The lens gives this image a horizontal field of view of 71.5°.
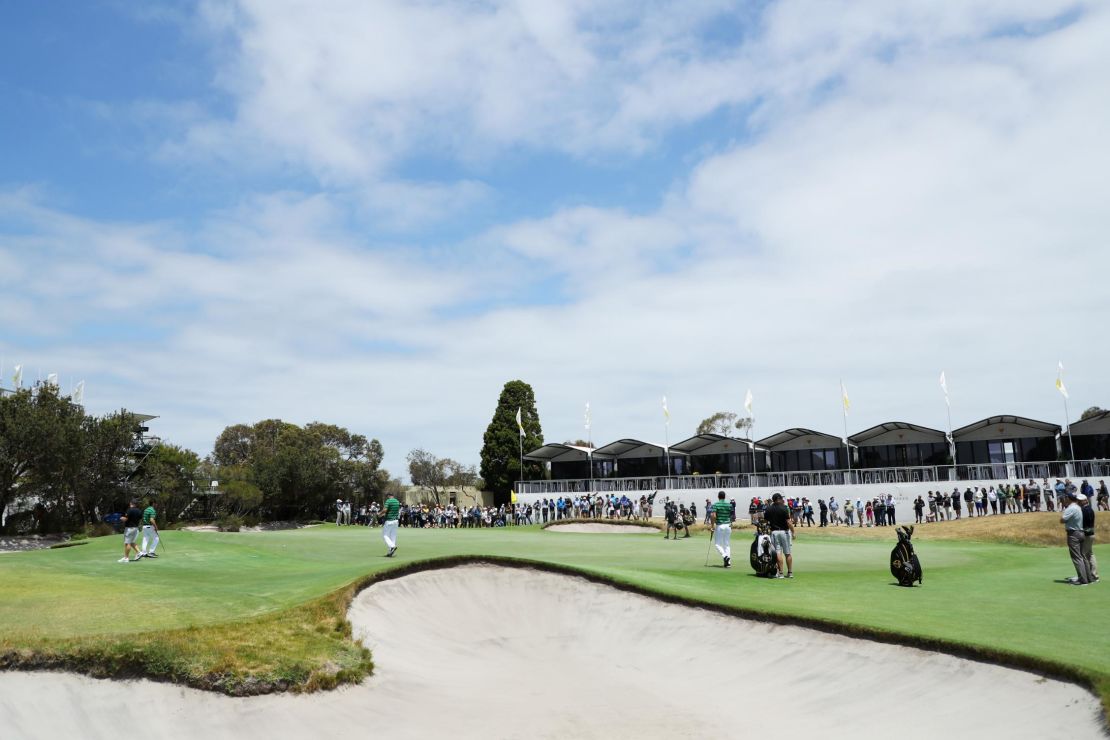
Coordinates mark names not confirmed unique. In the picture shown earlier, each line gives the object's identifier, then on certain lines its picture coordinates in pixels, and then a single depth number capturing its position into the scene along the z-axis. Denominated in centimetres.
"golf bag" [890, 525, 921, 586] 1830
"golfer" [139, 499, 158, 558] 2192
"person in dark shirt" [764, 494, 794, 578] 1848
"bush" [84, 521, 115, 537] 4642
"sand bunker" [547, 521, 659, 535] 4281
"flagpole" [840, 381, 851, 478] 6091
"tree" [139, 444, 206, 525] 5528
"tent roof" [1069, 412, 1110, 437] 5725
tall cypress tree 8119
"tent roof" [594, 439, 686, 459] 6906
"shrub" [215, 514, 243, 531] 5269
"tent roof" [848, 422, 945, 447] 6122
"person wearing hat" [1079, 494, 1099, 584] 1714
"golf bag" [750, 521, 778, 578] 1973
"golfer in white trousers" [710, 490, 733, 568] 2098
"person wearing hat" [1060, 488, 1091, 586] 1722
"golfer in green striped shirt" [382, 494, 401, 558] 2236
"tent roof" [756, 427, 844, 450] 6375
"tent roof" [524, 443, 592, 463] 7294
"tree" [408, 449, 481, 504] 9969
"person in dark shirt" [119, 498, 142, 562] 2148
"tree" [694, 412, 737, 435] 10956
